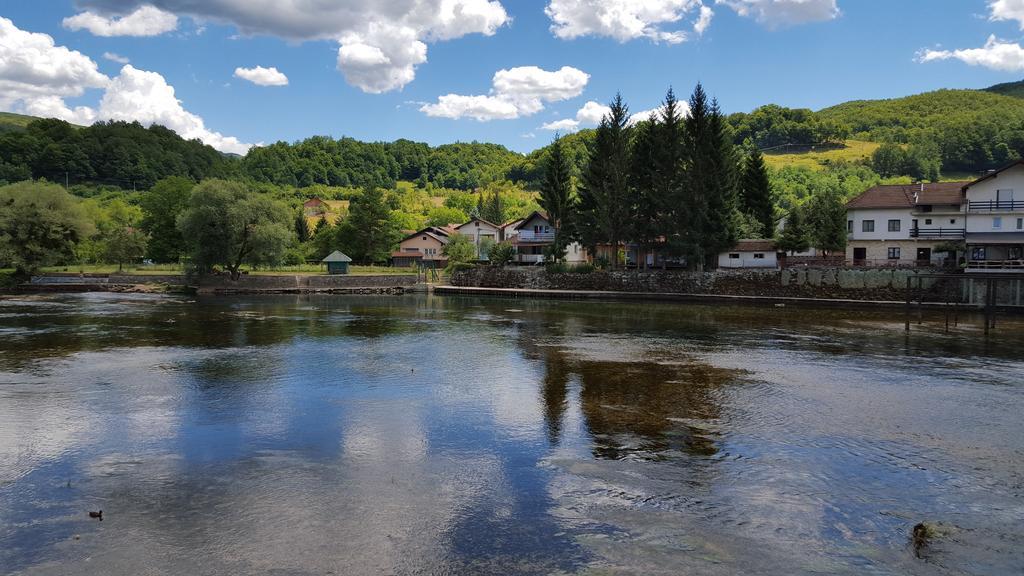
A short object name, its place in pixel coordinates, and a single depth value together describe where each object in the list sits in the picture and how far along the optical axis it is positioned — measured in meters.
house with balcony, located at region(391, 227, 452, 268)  86.50
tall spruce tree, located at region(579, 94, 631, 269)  57.00
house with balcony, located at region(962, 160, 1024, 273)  46.34
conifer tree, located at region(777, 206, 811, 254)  52.38
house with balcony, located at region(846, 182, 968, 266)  48.88
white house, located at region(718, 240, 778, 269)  54.41
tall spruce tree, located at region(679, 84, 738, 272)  53.19
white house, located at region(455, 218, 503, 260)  88.34
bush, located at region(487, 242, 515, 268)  67.19
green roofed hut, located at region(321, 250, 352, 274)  70.25
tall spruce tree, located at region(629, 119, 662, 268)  56.84
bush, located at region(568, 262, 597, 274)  59.53
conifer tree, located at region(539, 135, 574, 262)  62.00
